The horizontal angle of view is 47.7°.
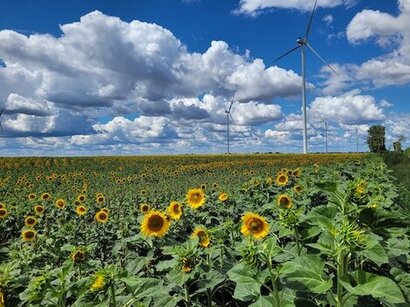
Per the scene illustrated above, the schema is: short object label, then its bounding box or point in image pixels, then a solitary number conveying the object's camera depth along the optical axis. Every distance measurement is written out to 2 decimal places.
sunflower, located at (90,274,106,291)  2.33
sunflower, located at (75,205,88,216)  8.39
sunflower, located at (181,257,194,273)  2.87
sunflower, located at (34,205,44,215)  8.91
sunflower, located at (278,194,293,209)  4.92
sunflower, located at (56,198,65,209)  9.01
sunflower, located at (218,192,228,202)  6.42
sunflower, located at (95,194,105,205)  9.81
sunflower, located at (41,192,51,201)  10.08
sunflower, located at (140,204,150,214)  6.39
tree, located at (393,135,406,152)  77.38
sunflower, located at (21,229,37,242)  6.14
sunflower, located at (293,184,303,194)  6.79
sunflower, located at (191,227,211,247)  3.48
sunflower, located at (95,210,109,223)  7.01
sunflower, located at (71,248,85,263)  3.82
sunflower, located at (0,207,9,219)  8.25
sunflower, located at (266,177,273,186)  8.62
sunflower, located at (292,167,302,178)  10.01
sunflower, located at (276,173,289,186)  8.23
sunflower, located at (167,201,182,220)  5.10
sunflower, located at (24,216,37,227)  7.35
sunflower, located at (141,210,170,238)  4.11
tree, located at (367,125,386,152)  96.18
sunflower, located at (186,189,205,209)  5.84
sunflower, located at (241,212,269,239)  3.54
